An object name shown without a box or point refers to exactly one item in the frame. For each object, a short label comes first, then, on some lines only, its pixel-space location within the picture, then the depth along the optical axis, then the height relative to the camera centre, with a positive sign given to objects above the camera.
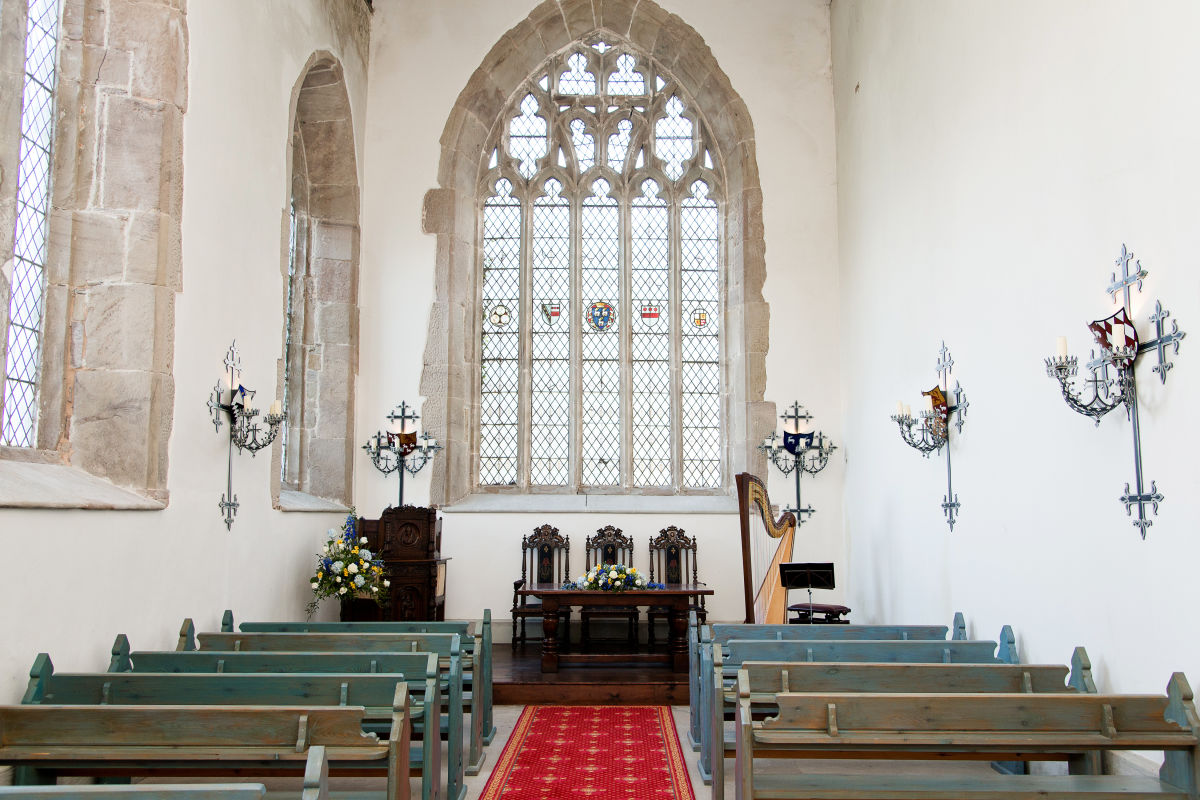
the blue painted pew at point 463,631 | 5.77 -0.65
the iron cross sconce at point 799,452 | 9.53 +0.67
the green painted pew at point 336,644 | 5.22 -0.62
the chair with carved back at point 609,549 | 9.48 -0.24
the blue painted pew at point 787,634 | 5.75 -0.63
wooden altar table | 7.80 -0.69
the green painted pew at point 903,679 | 4.32 -0.66
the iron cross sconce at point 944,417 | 6.42 +0.68
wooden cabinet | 8.27 -0.31
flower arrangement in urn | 7.68 -0.38
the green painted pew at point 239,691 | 3.90 -0.65
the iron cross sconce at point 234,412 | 6.28 +0.69
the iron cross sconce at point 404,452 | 9.43 +0.68
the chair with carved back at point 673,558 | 9.40 -0.32
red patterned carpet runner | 4.86 -1.27
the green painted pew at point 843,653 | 5.12 -0.66
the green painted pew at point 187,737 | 3.35 -0.71
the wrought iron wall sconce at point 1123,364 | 4.14 +0.69
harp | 7.30 -0.23
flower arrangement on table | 7.91 -0.44
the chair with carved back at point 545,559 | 9.40 -0.33
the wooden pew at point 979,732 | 3.59 -0.74
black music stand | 7.29 -0.38
